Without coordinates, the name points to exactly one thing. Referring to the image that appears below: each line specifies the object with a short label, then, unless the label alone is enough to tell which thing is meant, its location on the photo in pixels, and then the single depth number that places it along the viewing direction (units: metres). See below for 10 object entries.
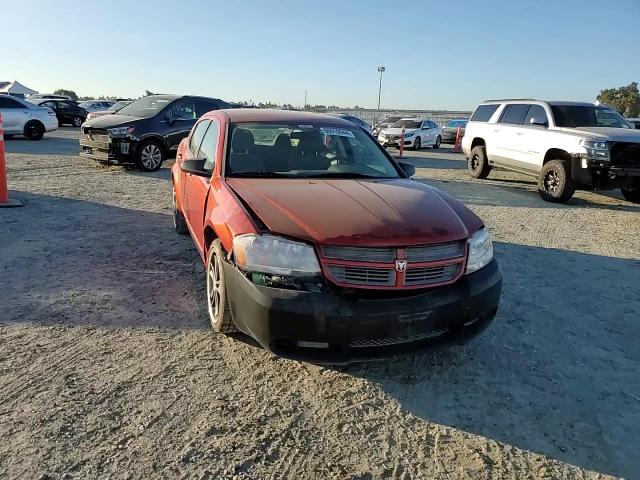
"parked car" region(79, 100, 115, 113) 32.29
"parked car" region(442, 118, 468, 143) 26.94
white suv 8.72
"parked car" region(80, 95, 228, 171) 10.77
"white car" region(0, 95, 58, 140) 17.50
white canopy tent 46.97
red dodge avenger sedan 2.69
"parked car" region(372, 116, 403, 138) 24.20
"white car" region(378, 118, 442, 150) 21.95
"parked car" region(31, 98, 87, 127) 27.52
